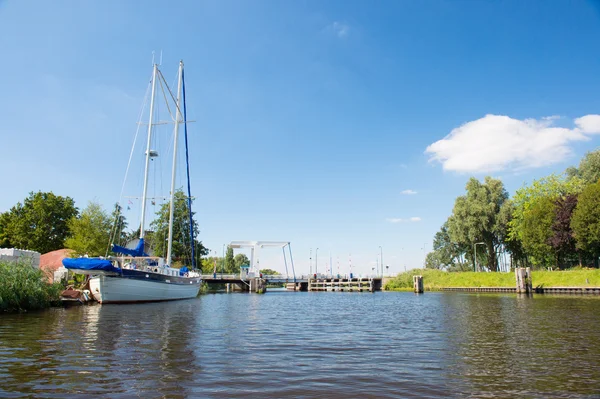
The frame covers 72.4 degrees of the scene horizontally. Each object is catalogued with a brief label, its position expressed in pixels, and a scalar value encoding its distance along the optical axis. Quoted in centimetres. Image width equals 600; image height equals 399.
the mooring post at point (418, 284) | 7425
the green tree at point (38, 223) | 6750
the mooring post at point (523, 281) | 5932
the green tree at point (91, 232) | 5441
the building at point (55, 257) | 5080
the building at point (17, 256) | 2931
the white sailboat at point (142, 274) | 3556
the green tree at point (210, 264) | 13000
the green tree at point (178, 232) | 7881
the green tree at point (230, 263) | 15477
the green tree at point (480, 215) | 7694
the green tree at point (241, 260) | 17625
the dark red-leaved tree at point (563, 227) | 6128
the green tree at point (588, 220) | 5517
